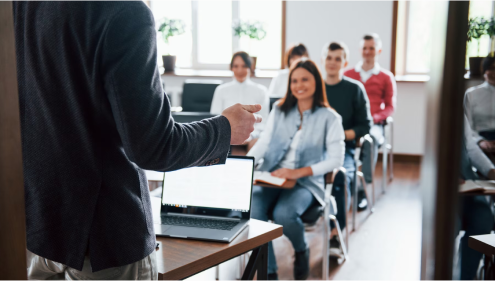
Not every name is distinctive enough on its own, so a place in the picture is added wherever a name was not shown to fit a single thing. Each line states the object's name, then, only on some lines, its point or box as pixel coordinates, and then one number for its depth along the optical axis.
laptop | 1.60
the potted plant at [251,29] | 6.27
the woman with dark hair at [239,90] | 4.52
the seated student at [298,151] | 2.66
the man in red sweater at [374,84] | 4.62
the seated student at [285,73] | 4.91
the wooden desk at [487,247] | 1.13
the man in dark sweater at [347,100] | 3.60
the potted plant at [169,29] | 6.47
